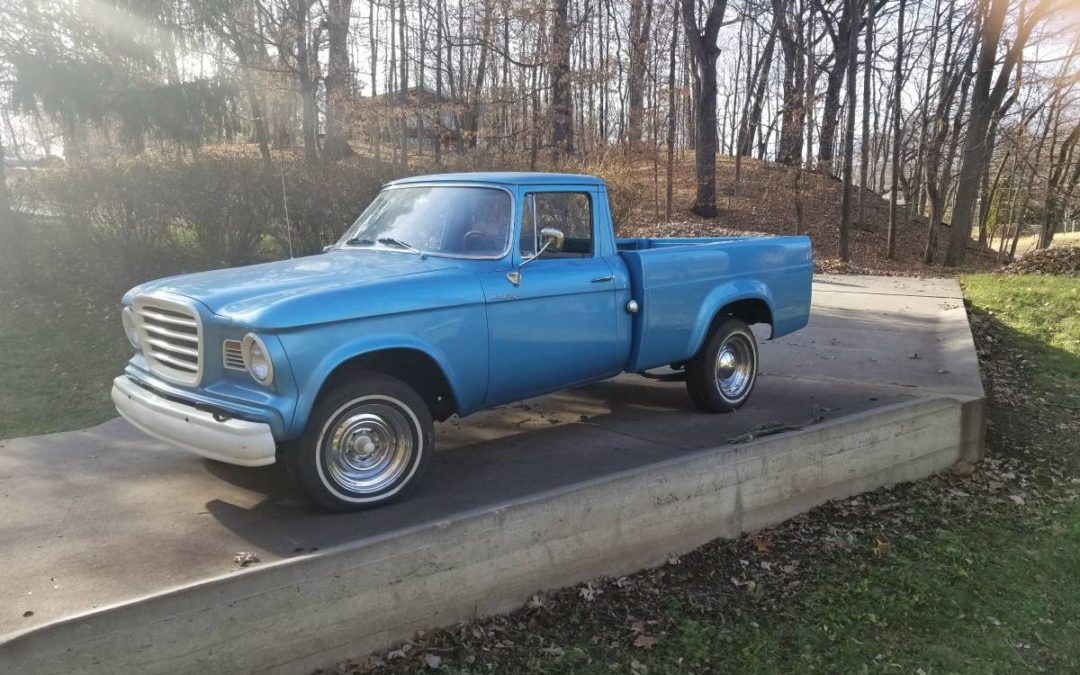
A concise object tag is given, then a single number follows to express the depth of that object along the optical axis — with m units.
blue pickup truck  3.81
